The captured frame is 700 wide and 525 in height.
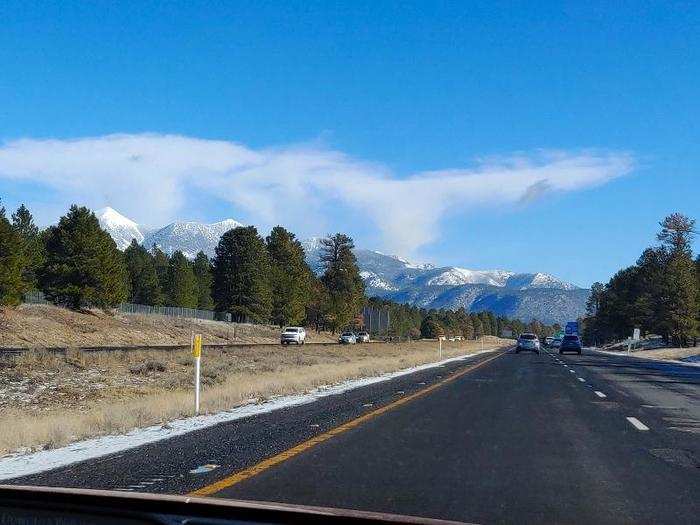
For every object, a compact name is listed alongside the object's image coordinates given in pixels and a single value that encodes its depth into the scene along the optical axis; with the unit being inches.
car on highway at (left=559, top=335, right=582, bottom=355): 2677.2
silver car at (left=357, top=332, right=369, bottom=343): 3806.6
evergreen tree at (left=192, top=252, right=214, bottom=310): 5044.3
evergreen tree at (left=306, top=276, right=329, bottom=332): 4803.2
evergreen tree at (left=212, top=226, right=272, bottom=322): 3538.4
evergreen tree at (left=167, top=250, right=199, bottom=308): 4323.3
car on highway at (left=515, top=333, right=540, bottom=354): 2759.6
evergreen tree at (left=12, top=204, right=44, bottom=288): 3248.0
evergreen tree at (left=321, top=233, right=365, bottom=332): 4827.8
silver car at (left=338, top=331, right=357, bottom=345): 3464.6
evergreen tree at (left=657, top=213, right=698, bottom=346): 3767.2
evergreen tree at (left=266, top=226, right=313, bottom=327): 4050.2
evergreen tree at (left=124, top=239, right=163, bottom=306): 4483.3
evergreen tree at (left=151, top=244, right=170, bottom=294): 4483.3
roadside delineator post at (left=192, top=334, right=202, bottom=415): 589.0
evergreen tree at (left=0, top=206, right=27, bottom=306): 2194.9
